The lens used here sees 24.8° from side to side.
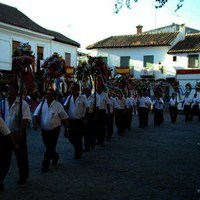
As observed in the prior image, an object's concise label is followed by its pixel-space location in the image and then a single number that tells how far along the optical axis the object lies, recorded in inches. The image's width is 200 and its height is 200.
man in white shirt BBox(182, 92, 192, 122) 1083.3
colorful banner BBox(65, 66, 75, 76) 1320.0
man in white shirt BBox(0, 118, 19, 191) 294.5
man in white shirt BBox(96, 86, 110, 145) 539.1
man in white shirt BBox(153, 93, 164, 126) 916.6
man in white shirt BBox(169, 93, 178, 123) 1040.8
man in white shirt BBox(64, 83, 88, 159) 431.2
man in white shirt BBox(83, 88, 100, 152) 481.9
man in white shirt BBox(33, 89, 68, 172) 366.9
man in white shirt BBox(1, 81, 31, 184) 313.9
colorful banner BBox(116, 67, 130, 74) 1894.7
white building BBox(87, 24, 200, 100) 1872.5
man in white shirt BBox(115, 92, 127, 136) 684.1
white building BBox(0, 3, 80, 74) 1310.3
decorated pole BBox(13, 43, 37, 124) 401.1
